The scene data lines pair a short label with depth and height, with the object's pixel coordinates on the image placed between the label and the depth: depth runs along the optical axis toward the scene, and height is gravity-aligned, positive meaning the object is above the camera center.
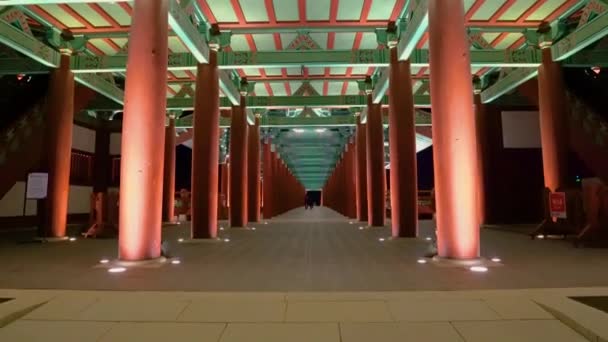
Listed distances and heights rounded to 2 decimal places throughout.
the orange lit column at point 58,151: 10.67 +1.54
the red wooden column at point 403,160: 10.54 +1.15
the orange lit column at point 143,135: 6.15 +1.17
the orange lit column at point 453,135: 6.07 +1.11
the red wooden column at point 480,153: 16.52 +2.11
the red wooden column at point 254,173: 19.62 +1.47
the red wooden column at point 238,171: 15.84 +1.29
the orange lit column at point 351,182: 23.28 +1.17
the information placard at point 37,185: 10.27 +0.47
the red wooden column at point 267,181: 23.81 +1.25
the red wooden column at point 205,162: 10.29 +1.12
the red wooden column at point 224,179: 28.81 +1.69
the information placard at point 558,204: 9.98 -0.20
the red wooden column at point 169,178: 18.86 +1.20
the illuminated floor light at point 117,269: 5.64 -1.11
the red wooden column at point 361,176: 19.00 +1.23
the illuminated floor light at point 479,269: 5.59 -1.14
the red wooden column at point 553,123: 11.63 +2.48
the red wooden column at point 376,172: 15.13 +1.14
